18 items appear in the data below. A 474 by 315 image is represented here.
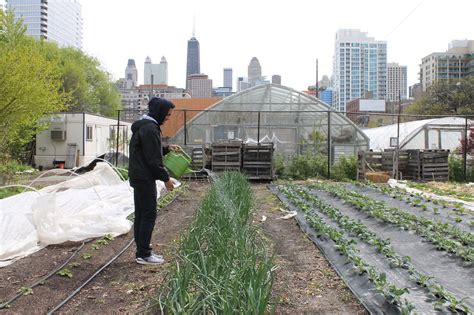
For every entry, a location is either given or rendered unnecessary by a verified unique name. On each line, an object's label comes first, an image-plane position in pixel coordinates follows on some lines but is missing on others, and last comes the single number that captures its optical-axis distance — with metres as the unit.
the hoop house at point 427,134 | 20.08
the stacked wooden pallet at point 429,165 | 14.86
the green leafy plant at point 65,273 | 4.25
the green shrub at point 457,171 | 15.64
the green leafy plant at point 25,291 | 3.71
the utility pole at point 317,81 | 36.84
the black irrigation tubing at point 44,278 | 3.46
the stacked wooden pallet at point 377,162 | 14.87
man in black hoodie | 4.54
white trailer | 22.19
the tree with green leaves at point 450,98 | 41.91
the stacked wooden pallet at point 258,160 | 14.45
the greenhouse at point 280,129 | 18.50
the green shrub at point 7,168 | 10.11
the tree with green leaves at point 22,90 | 11.25
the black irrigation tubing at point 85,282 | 3.44
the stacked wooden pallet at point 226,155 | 14.41
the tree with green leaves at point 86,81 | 36.16
